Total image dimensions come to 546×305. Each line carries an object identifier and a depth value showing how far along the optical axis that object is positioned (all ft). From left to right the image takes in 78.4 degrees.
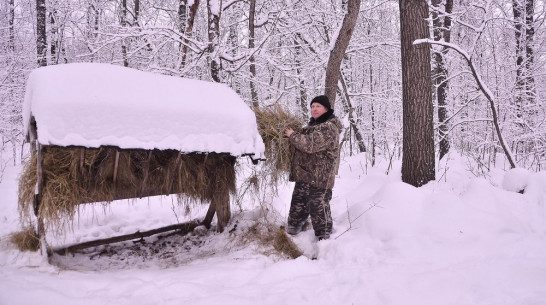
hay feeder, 9.18
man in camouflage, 12.35
